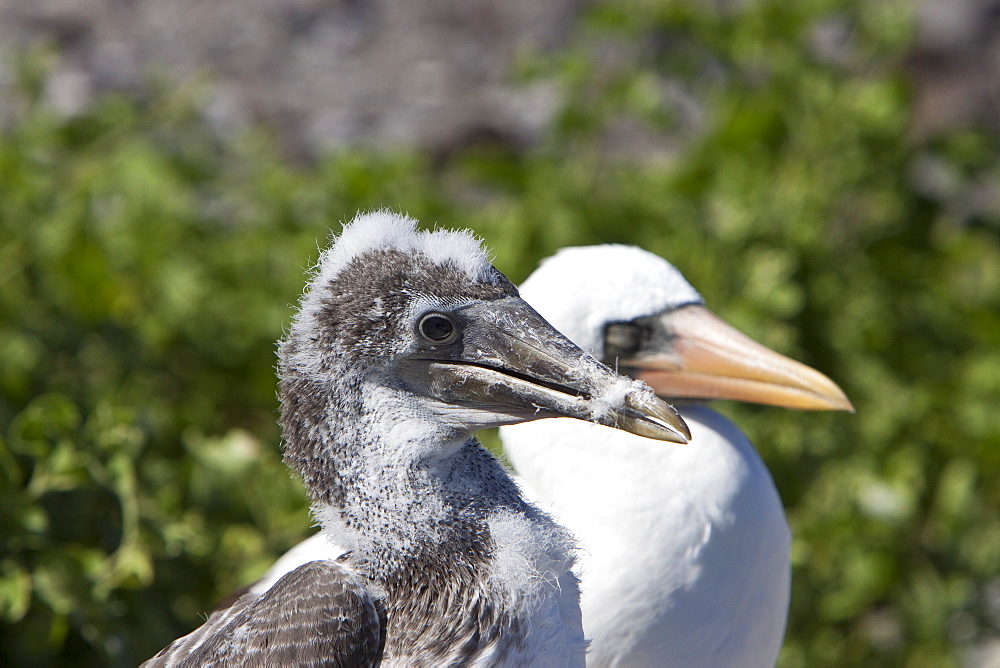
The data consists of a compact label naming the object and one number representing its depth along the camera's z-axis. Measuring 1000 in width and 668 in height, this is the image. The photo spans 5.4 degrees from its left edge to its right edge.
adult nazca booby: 4.36
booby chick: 4.24
